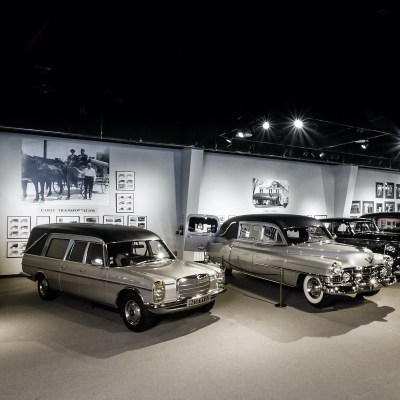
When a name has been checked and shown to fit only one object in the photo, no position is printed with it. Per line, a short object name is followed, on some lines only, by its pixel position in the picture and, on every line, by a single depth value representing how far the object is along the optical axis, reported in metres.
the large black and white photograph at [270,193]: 13.33
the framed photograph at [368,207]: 16.09
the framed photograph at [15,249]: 9.35
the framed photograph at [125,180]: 10.78
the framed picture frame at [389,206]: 16.94
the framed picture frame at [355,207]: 15.71
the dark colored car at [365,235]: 8.74
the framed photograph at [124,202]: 10.73
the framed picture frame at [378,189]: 16.53
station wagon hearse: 5.12
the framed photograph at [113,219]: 10.53
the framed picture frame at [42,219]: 9.61
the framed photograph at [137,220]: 10.91
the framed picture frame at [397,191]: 17.33
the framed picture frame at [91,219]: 10.27
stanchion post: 6.60
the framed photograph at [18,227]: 9.28
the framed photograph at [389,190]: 16.89
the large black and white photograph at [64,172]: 9.55
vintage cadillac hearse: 6.30
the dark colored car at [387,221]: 10.96
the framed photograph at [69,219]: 9.90
